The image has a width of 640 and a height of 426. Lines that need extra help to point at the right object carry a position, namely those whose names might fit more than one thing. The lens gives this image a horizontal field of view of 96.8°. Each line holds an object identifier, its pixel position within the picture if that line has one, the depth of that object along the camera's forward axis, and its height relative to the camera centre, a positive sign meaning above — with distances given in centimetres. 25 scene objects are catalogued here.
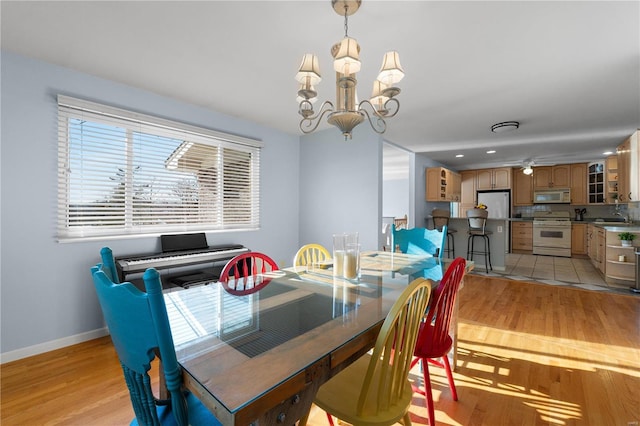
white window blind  242 +36
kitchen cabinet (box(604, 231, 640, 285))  400 -68
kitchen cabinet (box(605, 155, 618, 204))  583 +73
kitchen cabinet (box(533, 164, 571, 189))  681 +91
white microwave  678 +43
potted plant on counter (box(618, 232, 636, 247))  397 -33
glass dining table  70 -43
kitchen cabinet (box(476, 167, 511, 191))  729 +91
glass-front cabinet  633 +71
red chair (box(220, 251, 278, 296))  155 -42
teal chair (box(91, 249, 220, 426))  69 -33
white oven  659 -49
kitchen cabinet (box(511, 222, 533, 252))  713 -58
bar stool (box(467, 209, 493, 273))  501 -35
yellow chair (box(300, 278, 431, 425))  94 -66
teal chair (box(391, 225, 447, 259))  267 -28
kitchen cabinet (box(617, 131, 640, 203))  382 +66
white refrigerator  732 +27
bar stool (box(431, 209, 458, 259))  565 -23
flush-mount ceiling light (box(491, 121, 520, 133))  374 +117
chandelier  135 +69
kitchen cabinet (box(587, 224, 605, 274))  469 -58
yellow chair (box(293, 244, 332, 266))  221 -36
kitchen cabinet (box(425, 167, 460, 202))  598 +61
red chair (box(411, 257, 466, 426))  142 -61
